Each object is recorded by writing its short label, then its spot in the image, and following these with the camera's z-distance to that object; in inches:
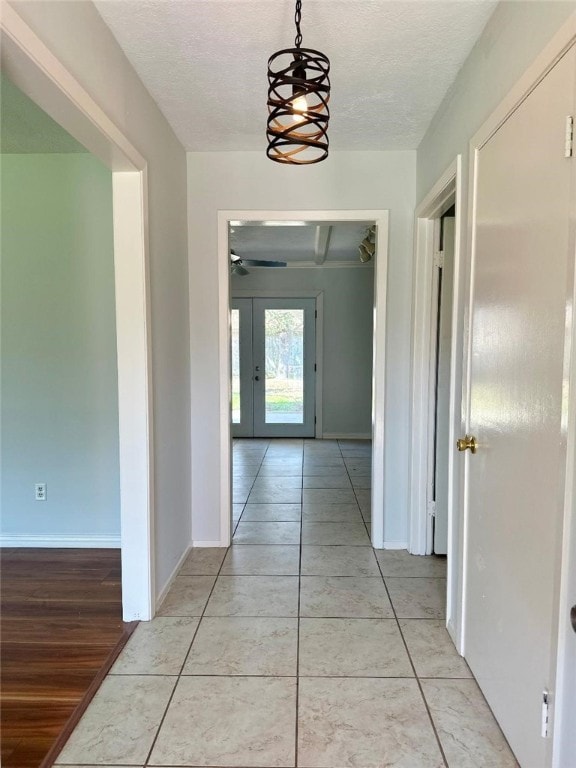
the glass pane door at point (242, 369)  254.7
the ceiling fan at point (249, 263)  194.9
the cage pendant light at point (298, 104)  48.4
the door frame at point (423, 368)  105.0
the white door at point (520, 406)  46.5
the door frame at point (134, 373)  79.7
